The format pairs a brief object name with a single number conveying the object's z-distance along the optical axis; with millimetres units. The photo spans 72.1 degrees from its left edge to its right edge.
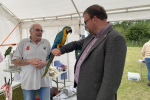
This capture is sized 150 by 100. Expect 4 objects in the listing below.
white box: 4600
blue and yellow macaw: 1272
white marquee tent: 2473
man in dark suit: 774
